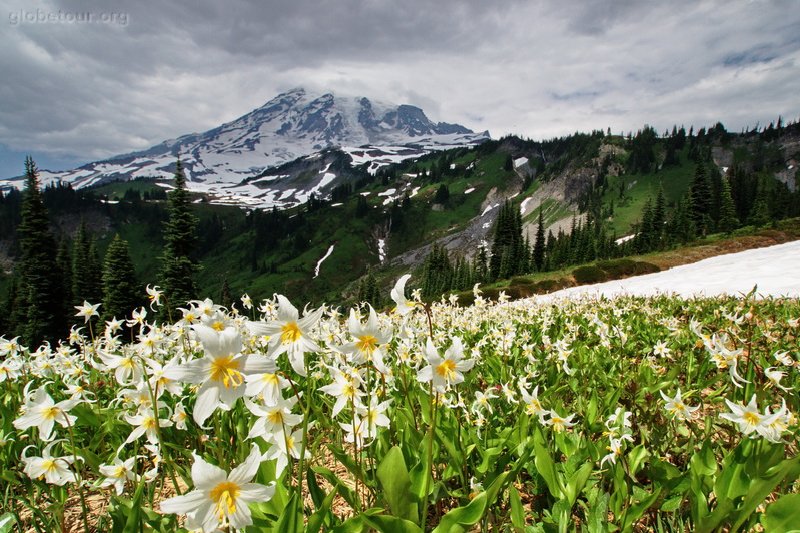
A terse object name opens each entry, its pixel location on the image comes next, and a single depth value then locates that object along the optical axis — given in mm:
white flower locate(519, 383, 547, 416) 2492
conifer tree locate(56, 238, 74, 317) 43188
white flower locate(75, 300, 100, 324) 3686
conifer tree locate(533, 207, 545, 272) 104938
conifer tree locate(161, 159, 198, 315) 34188
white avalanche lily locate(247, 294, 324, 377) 1471
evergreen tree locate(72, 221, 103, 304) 46938
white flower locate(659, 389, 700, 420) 2367
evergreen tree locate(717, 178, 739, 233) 82350
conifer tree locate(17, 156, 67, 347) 40844
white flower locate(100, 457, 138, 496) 2129
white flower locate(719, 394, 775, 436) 1819
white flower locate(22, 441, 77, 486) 2123
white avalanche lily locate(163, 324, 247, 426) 1315
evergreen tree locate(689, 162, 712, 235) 84250
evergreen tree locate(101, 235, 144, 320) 38188
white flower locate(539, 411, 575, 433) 2546
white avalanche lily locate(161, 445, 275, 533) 1230
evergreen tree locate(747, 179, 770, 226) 83512
